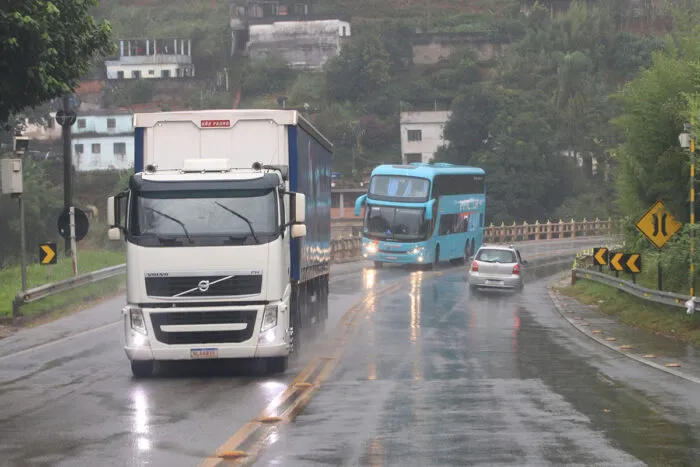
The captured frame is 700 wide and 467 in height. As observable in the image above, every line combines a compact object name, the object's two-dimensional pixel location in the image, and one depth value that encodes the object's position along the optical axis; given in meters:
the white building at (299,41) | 140.00
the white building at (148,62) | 142.12
